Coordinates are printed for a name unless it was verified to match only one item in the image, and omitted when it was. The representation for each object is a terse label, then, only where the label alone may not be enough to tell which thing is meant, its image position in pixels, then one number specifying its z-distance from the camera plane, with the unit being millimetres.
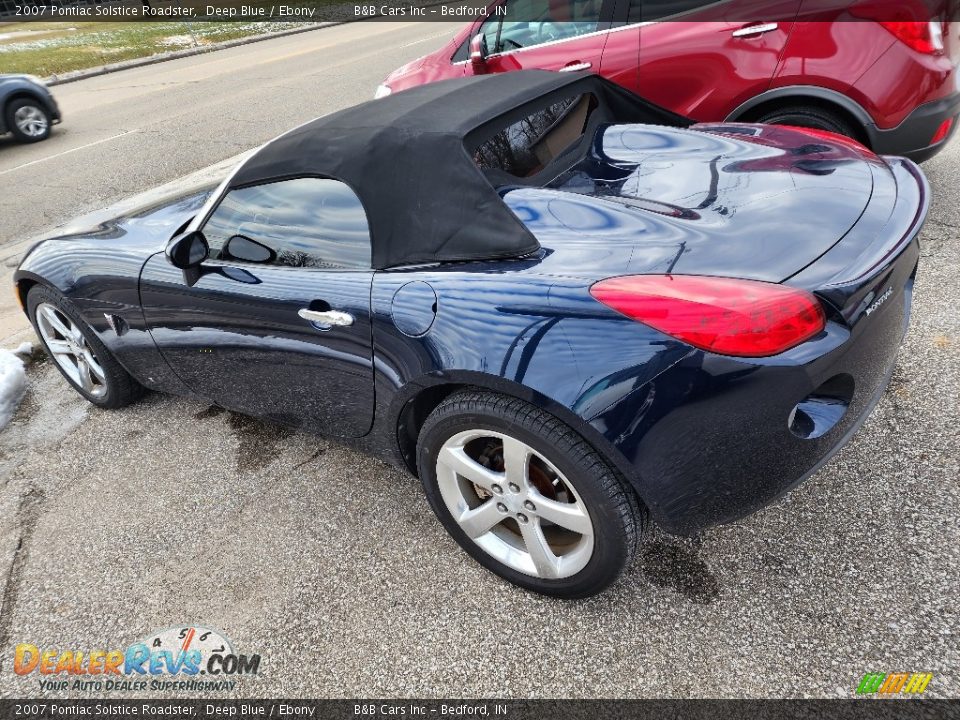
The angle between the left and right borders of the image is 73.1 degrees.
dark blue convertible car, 1663
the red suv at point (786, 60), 3734
